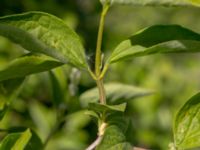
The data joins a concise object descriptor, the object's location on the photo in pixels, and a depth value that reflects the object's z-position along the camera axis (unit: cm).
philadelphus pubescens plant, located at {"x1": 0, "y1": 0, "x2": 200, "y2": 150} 43
